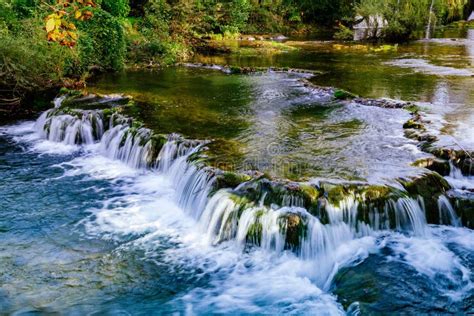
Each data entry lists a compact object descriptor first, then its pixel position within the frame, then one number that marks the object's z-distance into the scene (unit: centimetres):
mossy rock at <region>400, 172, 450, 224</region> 823
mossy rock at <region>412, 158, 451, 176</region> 944
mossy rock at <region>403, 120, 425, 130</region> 1161
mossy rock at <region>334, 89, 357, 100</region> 1525
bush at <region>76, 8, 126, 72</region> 1952
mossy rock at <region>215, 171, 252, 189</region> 862
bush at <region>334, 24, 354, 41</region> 3747
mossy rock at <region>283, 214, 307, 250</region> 755
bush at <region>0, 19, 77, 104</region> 1509
